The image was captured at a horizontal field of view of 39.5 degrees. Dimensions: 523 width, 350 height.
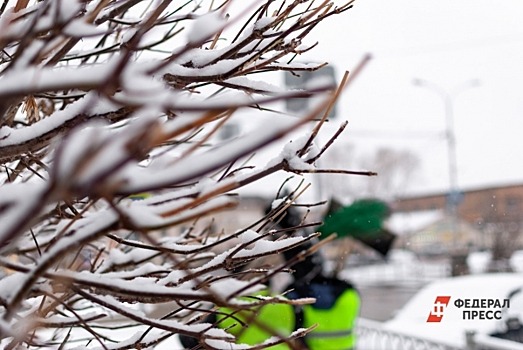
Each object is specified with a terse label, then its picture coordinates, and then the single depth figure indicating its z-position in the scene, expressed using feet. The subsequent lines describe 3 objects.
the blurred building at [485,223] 33.37
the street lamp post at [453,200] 73.61
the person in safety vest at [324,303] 15.24
